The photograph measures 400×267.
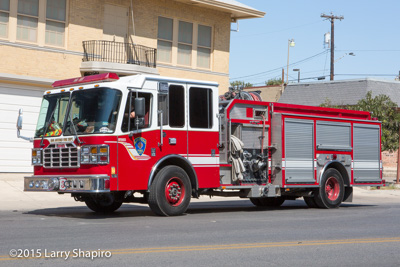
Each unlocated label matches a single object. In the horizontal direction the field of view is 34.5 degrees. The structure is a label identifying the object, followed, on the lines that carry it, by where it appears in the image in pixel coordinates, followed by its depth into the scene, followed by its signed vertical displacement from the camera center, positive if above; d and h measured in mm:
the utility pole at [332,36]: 52481 +9296
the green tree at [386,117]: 29686 +1570
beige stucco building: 21859 +3888
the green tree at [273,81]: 94138 +9904
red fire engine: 12375 +32
